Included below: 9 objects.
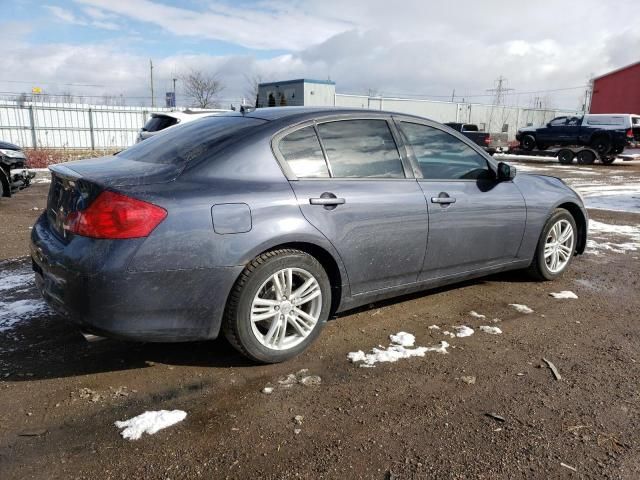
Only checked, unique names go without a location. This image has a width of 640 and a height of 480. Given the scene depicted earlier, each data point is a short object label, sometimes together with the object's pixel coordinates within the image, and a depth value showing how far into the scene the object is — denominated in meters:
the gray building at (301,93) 32.59
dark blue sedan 2.70
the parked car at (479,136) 24.16
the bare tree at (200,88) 54.44
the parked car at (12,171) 9.16
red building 37.75
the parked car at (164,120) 11.10
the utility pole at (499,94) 88.75
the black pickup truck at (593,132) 22.20
